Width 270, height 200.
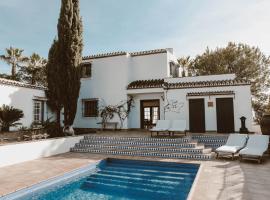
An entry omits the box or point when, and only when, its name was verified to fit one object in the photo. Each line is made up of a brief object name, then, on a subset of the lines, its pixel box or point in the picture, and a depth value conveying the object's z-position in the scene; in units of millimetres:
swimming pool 6879
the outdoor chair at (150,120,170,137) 13766
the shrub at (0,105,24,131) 13070
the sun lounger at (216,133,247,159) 10250
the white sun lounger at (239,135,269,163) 9445
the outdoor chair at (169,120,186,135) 13439
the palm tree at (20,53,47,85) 29984
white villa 15102
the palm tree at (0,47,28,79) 29688
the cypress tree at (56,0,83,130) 15977
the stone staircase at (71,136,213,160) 11188
